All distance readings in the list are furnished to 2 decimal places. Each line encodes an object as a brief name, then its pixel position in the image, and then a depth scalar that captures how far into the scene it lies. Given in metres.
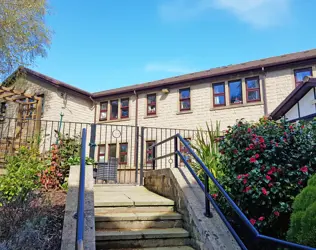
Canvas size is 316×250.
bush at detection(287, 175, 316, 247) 2.31
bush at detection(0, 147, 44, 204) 4.35
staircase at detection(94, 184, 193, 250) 3.24
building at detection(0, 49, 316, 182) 12.30
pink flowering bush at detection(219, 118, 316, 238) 3.30
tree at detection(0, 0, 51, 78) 9.12
